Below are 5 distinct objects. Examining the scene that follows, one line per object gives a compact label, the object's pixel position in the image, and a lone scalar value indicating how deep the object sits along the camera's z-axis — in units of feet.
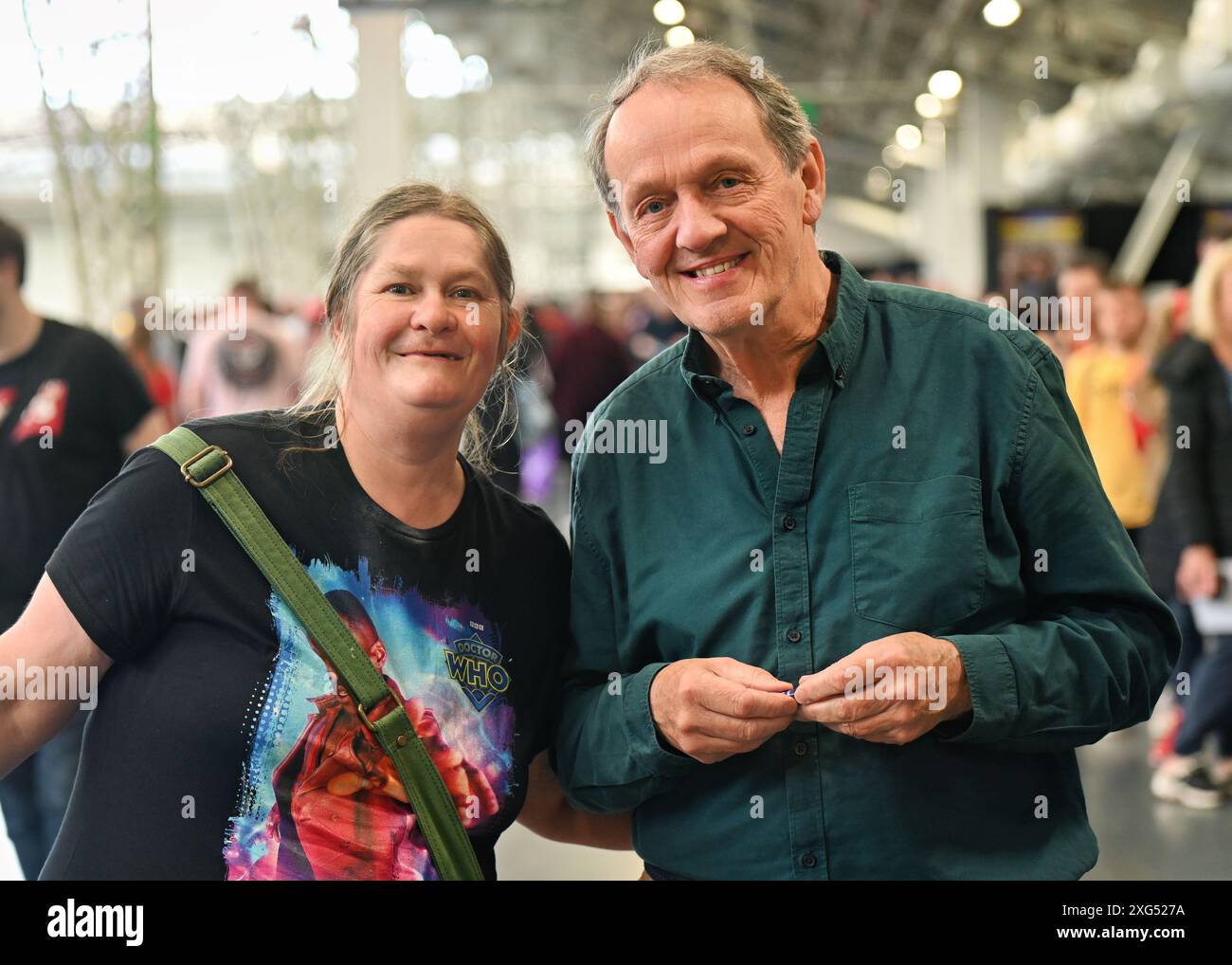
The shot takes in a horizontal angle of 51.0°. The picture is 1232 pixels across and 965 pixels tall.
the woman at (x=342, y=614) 4.96
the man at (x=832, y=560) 4.81
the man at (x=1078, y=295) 16.17
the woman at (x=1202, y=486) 13.03
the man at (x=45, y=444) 8.62
